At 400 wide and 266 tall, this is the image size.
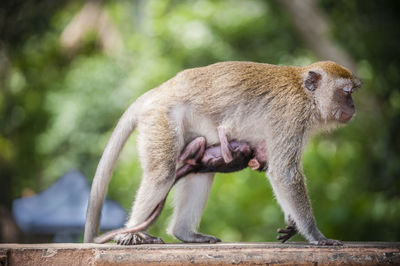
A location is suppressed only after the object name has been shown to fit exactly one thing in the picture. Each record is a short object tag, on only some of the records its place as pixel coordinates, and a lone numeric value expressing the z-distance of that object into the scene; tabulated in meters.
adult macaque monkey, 4.34
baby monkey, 4.54
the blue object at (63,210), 9.71
